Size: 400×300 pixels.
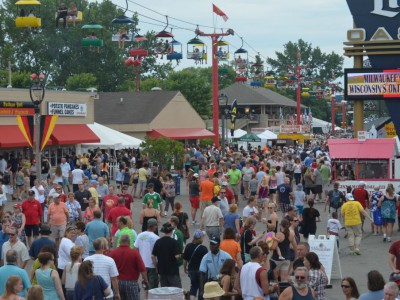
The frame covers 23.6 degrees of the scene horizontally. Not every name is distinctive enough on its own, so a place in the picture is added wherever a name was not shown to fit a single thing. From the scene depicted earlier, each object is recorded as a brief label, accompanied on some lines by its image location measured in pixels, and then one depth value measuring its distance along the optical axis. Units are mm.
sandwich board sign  18016
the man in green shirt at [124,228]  15711
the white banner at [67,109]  46875
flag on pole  55219
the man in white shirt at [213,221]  19516
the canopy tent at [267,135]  67812
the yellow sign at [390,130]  49384
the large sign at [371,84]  36094
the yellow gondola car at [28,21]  28297
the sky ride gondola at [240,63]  50625
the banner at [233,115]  50453
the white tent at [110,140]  47956
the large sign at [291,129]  72875
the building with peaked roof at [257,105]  94500
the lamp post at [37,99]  26834
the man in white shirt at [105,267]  12500
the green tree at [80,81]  96812
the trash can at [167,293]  11375
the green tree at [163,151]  37625
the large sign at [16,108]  42688
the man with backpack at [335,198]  25444
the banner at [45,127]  31273
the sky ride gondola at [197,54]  44500
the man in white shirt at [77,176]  29500
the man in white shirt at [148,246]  14914
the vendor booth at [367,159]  33406
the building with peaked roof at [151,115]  61094
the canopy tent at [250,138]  58212
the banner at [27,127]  33238
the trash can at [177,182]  34197
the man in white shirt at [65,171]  32738
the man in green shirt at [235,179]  30719
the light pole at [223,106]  38338
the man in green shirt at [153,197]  21775
